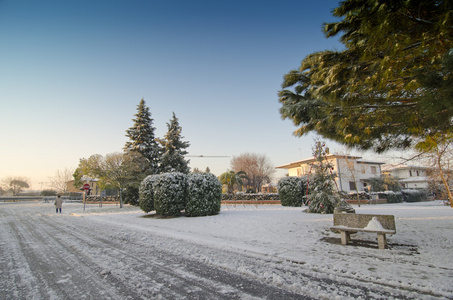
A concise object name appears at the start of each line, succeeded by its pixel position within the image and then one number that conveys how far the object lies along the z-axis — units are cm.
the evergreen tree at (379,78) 300
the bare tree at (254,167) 4450
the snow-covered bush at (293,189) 1670
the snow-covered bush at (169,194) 1148
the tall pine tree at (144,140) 2570
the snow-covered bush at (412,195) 2431
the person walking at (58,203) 1821
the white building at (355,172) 3225
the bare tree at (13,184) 5925
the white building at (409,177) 3966
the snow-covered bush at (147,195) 1276
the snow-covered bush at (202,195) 1155
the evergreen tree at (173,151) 2561
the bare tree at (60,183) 5247
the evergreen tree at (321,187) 1150
